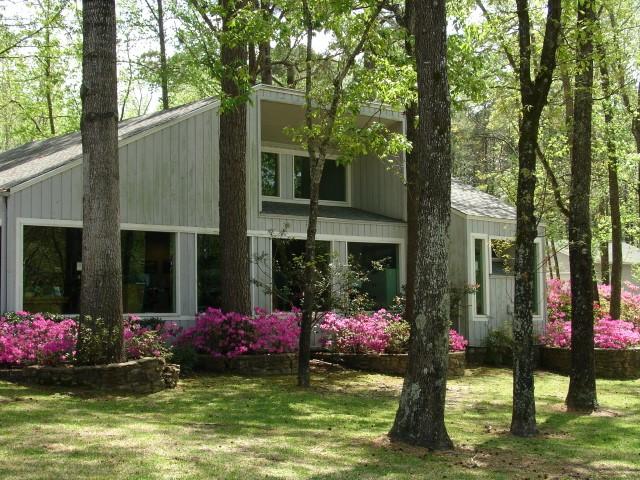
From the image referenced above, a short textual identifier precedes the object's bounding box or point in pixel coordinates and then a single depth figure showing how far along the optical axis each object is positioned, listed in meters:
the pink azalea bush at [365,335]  15.57
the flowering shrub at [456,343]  16.05
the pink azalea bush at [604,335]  17.69
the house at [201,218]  13.23
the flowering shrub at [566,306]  20.97
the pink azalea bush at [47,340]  10.99
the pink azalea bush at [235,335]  13.99
